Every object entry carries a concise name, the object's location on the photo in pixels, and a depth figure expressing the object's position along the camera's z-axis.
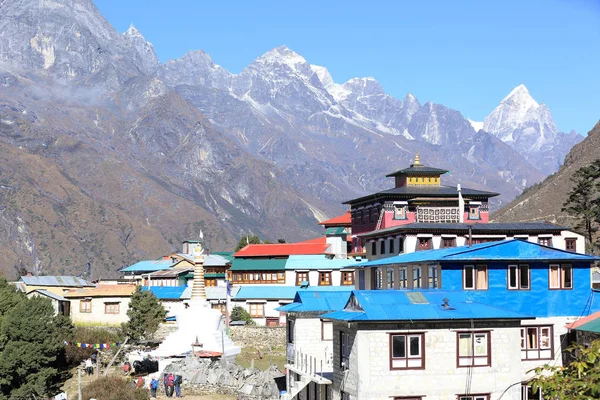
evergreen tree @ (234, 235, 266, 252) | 176.12
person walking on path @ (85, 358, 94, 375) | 84.89
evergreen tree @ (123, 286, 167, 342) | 102.38
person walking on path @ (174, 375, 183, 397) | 68.94
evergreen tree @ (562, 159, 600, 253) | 103.50
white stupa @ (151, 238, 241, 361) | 86.12
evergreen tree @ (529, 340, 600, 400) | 24.72
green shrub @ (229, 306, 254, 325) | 114.75
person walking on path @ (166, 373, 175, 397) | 69.03
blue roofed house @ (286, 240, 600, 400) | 40.94
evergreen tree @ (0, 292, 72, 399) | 75.62
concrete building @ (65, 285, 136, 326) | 116.25
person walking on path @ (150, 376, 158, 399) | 69.35
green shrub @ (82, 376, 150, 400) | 61.41
